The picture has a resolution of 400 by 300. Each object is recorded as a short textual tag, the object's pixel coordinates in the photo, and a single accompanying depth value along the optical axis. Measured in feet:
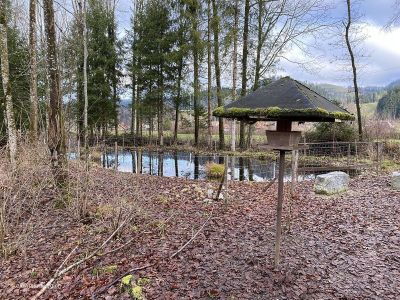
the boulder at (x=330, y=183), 28.32
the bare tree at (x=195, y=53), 59.16
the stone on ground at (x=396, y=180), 29.09
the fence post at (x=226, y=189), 23.92
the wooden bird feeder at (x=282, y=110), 10.92
